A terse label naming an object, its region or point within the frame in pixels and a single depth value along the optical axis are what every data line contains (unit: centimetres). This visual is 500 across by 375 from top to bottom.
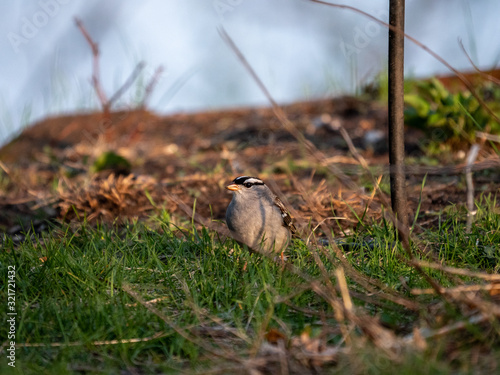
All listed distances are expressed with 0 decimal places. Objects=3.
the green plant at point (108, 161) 1645
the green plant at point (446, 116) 1412
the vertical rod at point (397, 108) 851
